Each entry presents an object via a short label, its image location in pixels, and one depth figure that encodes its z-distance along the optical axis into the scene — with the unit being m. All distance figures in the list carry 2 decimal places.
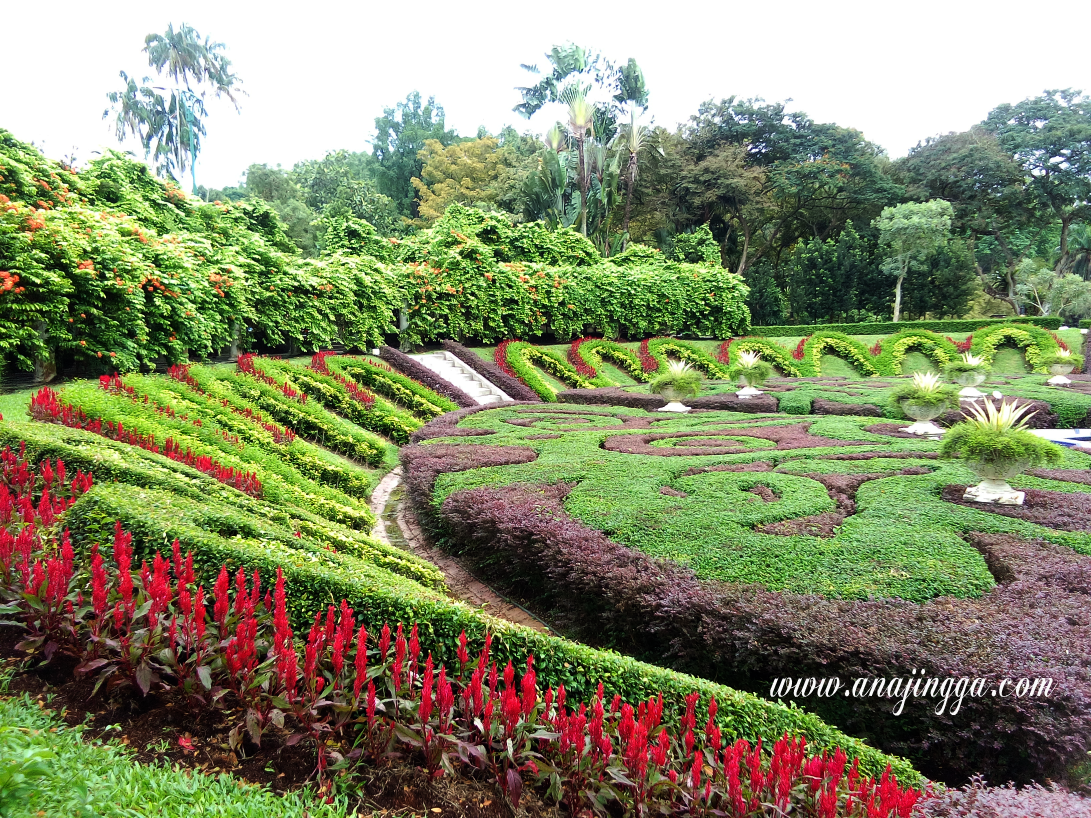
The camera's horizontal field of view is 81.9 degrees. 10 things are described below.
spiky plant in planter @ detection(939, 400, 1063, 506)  4.65
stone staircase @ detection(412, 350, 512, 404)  13.53
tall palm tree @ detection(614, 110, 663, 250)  26.38
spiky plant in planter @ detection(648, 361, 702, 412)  10.94
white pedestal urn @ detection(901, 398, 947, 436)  7.98
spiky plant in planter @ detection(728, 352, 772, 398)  11.70
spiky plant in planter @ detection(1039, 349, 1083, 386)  13.33
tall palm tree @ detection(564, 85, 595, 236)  25.17
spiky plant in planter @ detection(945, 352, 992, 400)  11.12
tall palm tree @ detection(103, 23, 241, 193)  27.09
